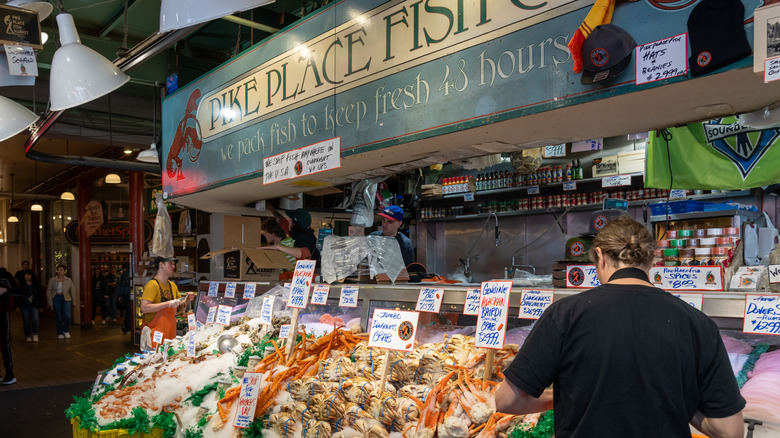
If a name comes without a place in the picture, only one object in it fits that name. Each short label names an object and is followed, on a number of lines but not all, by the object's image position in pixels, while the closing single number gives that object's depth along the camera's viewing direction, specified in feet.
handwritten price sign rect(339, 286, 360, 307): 11.19
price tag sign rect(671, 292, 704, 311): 6.84
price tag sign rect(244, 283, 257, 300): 14.75
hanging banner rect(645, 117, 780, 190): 14.87
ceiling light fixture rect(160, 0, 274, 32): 9.53
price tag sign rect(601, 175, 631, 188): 24.61
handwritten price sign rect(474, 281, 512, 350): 7.48
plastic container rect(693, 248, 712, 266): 16.05
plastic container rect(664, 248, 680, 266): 16.74
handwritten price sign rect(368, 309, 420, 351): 8.52
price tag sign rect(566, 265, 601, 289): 8.57
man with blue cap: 17.10
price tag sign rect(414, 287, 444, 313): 9.30
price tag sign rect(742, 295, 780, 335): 6.27
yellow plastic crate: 10.65
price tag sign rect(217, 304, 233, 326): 14.11
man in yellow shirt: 18.43
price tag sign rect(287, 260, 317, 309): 11.34
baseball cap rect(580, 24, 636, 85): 7.58
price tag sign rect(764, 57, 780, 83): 5.95
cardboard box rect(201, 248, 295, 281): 16.85
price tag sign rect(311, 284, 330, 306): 11.80
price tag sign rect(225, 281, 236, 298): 15.56
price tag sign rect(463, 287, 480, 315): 8.59
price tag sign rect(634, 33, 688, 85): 7.19
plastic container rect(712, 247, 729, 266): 15.66
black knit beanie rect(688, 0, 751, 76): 6.64
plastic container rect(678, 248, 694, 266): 16.46
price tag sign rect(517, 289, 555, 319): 7.95
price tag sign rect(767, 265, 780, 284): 7.69
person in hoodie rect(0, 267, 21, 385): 27.09
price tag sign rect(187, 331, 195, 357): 13.19
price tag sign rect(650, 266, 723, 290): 7.56
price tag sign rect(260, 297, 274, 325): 12.46
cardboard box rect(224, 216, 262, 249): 22.76
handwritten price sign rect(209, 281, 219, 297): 16.57
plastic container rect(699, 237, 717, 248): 16.24
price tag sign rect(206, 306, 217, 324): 15.00
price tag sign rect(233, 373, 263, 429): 9.48
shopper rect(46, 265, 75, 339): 49.01
